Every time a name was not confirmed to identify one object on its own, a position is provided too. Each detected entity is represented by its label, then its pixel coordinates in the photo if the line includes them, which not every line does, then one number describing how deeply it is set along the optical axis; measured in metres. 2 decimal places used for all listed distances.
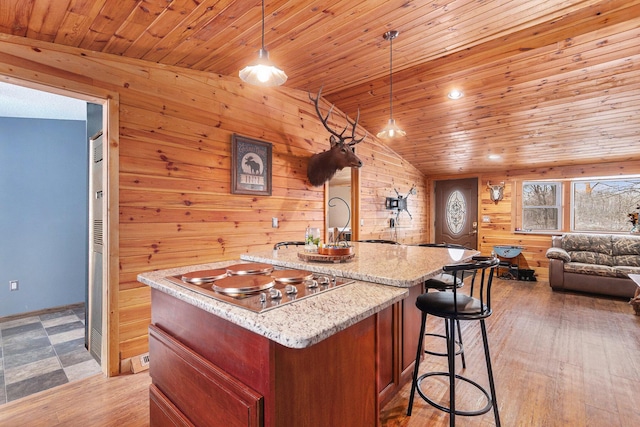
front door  6.82
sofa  4.55
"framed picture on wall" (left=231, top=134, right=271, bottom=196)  3.17
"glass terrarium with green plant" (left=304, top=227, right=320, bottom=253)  2.02
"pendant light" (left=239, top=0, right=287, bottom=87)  1.80
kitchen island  0.93
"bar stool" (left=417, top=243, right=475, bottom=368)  2.34
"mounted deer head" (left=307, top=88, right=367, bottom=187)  3.64
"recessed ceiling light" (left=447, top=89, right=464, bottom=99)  3.70
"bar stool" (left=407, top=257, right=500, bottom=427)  1.61
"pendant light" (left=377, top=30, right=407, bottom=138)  2.51
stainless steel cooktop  1.08
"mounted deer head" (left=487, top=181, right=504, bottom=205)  6.38
